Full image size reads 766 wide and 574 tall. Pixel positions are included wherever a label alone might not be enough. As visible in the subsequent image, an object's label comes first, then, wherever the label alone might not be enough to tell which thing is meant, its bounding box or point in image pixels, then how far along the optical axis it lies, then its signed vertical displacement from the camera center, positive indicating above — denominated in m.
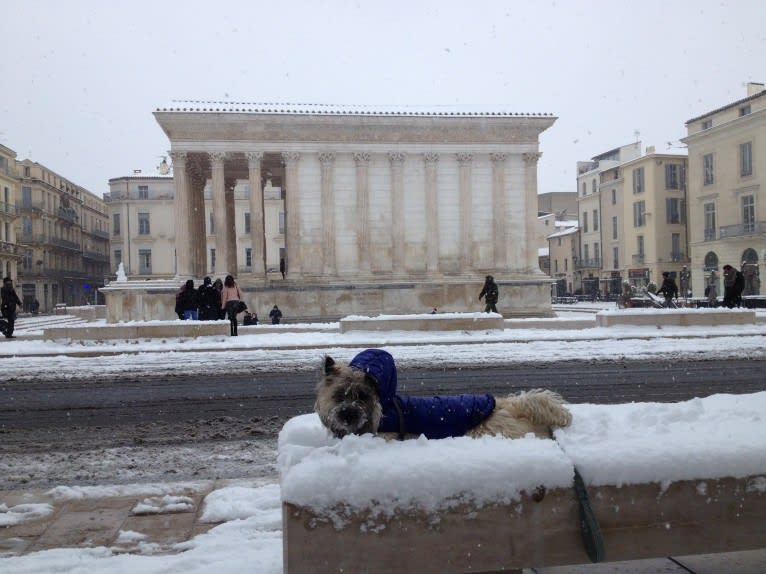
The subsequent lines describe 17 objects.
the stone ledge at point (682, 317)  18.44 -1.07
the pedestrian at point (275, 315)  25.81 -0.98
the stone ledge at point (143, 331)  17.09 -0.98
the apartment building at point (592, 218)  63.66 +6.61
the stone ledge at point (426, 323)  18.39 -1.03
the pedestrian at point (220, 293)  20.51 -0.03
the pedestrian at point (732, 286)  20.78 -0.22
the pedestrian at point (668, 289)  22.19 -0.28
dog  2.81 -0.59
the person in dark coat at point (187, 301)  19.91 -0.24
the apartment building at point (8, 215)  58.09 +7.62
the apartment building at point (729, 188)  42.06 +6.38
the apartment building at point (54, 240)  65.19 +6.22
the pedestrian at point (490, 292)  22.05 -0.24
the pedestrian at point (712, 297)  26.75 -0.77
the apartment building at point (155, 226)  64.44 +6.94
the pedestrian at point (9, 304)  19.20 -0.19
